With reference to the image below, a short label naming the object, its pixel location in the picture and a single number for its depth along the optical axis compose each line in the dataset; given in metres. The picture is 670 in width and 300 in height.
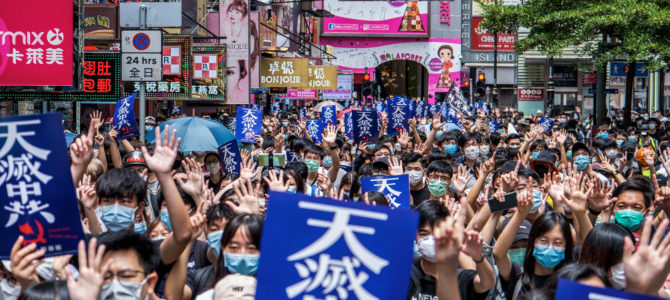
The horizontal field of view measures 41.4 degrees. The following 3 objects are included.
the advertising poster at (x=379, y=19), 56.59
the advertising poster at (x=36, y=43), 10.08
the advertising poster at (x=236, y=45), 20.41
